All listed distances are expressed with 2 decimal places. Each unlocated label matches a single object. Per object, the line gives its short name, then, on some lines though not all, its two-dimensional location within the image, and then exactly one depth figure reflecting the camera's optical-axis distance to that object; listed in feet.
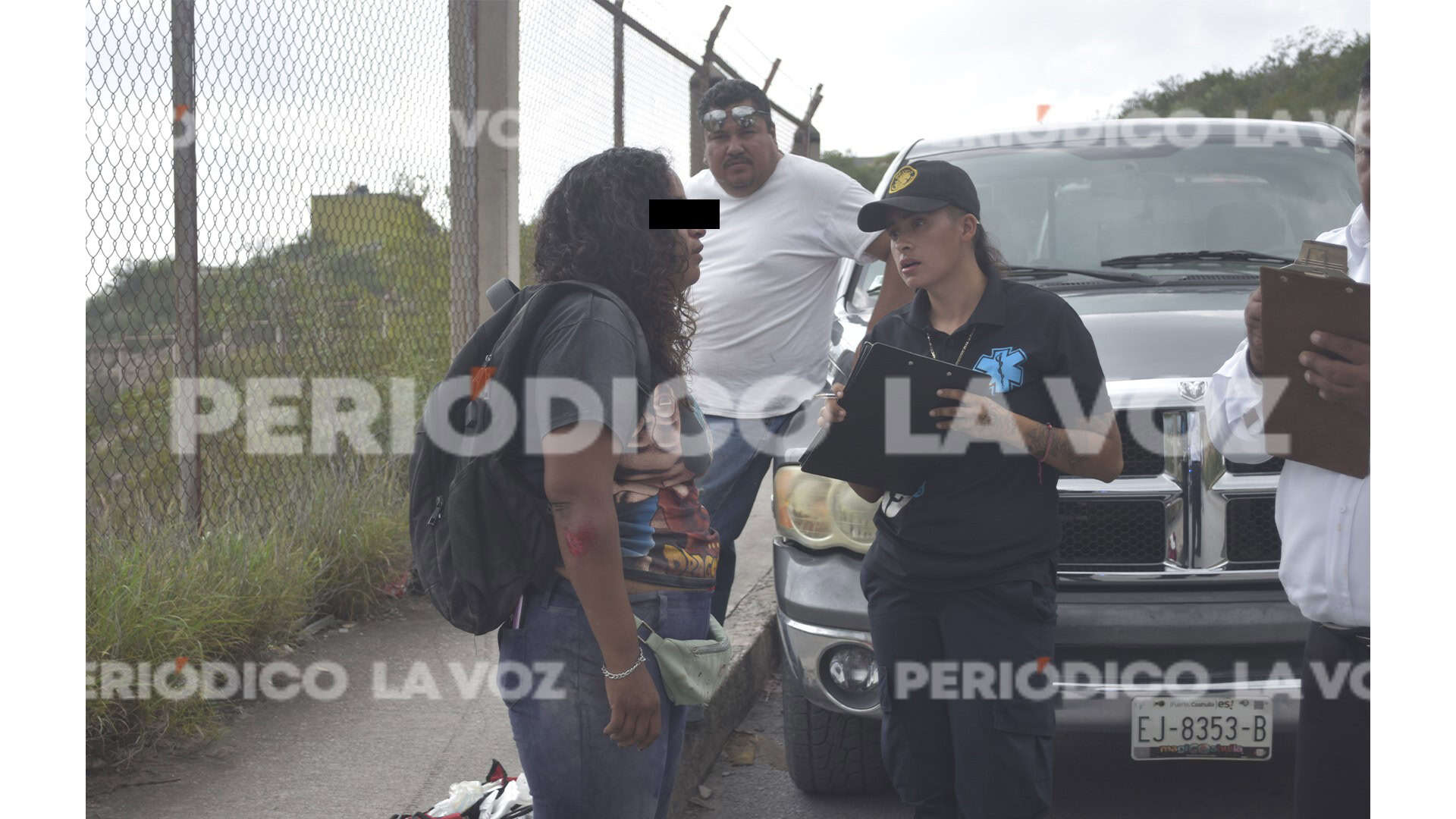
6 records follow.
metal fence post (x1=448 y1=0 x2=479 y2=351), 19.63
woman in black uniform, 9.09
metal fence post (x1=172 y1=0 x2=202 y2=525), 14.80
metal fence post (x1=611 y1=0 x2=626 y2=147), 28.14
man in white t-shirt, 13.97
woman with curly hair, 6.57
